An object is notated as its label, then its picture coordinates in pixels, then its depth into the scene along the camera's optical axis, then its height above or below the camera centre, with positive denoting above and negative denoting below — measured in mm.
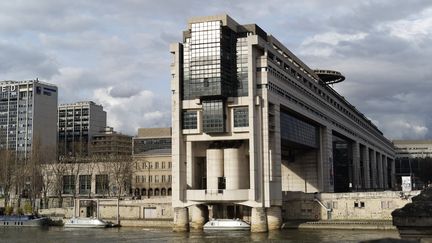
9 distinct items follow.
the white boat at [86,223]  112319 -7279
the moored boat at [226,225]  98250 -6920
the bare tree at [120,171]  154750 +3671
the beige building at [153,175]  187875 +3092
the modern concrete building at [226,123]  99938 +10733
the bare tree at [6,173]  147500 +3417
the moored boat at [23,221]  120812 -7236
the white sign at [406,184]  115644 -480
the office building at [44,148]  155975 +11380
